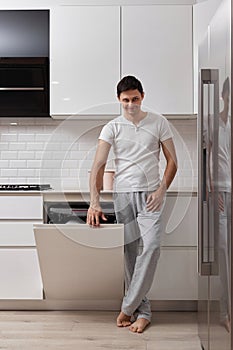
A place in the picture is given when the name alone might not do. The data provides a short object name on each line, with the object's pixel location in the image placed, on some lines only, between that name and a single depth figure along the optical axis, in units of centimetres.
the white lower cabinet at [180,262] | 408
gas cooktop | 419
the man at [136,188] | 371
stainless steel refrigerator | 242
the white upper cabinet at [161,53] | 438
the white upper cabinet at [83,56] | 439
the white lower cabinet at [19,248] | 408
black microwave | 439
